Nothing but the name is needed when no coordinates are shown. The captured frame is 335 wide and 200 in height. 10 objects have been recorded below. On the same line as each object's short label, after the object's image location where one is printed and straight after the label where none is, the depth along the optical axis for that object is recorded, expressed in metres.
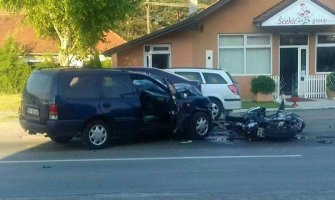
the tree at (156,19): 57.91
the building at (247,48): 27.36
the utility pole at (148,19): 50.49
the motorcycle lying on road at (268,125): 14.41
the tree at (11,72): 34.28
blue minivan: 13.11
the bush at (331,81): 26.99
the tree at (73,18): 23.05
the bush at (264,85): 26.12
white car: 20.09
